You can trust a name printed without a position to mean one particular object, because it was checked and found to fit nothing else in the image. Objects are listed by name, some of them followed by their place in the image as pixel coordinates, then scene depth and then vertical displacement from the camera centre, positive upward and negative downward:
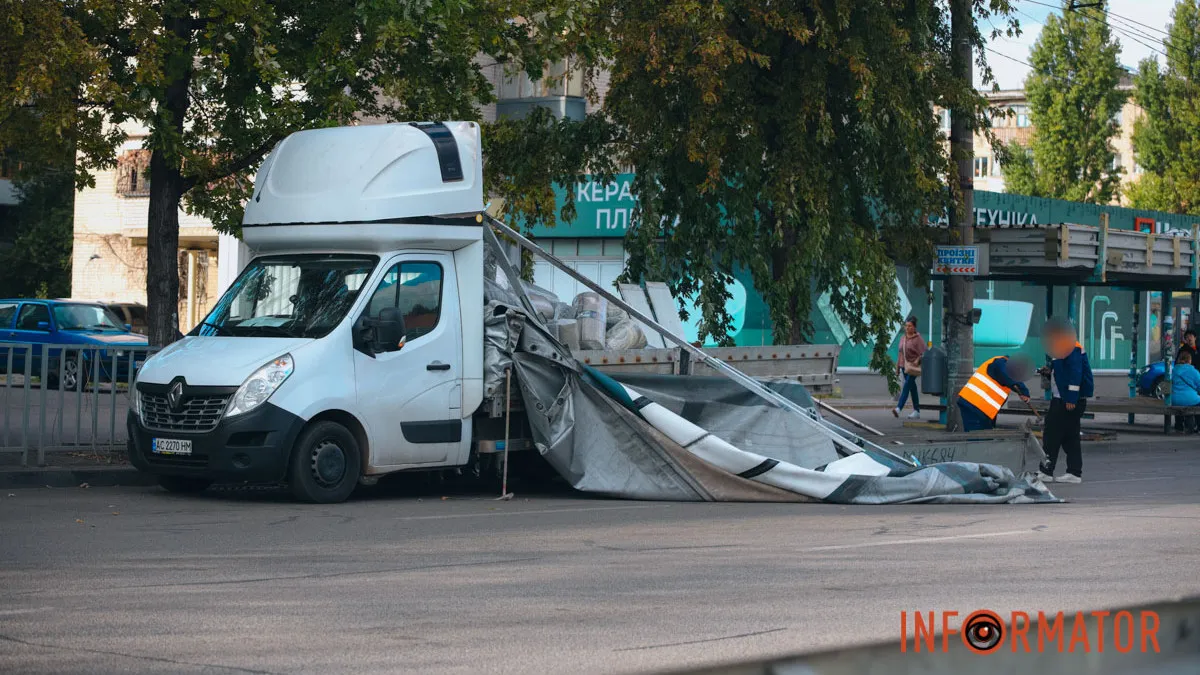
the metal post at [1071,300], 22.56 +0.85
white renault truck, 11.12 +0.03
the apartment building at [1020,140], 87.12 +14.38
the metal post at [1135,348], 26.18 +0.15
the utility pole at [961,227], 18.89 +1.66
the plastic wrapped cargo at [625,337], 13.22 +0.07
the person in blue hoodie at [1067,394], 14.86 -0.41
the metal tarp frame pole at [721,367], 12.63 -0.18
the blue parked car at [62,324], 25.62 +0.16
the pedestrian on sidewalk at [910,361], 24.42 -0.17
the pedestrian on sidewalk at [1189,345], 24.23 +0.20
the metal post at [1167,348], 23.52 +0.16
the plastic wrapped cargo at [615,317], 13.59 +0.26
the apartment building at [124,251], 41.88 +2.48
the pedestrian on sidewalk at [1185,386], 22.77 -0.45
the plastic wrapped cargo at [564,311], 13.48 +0.31
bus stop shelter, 20.11 +1.38
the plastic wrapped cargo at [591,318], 13.01 +0.24
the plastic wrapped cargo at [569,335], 12.98 +0.08
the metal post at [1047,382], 21.25 -0.37
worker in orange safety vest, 17.31 -0.39
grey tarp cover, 12.24 -0.83
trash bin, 22.33 -0.31
